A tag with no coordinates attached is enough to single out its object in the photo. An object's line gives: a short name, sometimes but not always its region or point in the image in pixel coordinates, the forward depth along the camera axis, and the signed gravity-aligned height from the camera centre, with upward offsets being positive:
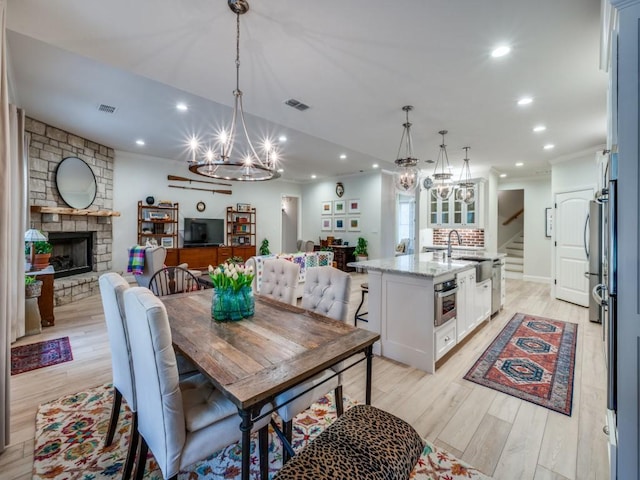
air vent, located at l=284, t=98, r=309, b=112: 3.16 +1.50
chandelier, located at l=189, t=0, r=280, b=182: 1.84 +0.55
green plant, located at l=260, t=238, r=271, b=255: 8.78 -0.25
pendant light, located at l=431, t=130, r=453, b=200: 4.21 +0.92
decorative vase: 1.91 -0.44
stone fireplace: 4.64 +0.42
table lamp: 3.81 +0.02
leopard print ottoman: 1.01 -0.80
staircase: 8.04 -0.52
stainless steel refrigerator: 3.73 -0.05
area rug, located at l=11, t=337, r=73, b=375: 2.78 -1.19
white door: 5.02 -0.14
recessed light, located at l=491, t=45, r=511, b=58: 2.19 +1.44
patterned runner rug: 2.41 -1.25
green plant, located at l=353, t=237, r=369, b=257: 8.22 -0.28
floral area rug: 1.62 -1.29
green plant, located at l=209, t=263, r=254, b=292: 1.89 -0.25
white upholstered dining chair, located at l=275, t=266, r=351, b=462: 1.55 -0.52
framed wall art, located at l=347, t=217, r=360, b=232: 8.62 +0.45
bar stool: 3.75 -0.64
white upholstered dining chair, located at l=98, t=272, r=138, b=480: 1.49 -0.57
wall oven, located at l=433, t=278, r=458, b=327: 2.71 -0.61
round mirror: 5.04 +1.01
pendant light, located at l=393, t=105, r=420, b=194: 3.30 +0.73
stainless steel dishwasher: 4.23 -0.67
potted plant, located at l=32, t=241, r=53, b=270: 3.90 -0.22
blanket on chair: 4.82 -0.35
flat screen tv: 7.28 +0.18
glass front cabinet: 6.61 +0.63
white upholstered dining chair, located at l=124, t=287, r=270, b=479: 1.15 -0.77
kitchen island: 2.73 -0.70
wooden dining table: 1.16 -0.56
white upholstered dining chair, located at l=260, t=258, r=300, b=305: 2.48 -0.37
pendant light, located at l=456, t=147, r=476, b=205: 4.76 +0.80
